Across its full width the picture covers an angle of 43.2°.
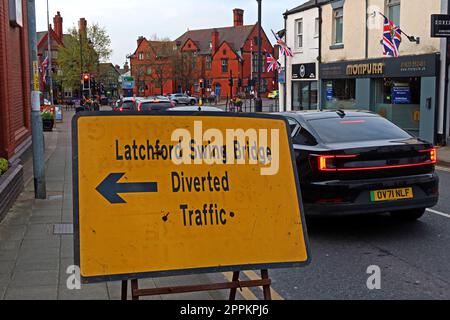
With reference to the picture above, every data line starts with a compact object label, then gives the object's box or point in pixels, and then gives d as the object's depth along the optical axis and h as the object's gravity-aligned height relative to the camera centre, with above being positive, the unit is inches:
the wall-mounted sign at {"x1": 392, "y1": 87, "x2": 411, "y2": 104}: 794.2 -7.3
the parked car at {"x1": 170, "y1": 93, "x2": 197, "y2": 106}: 2773.6 -37.9
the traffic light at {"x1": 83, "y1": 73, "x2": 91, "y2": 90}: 1913.4 +35.2
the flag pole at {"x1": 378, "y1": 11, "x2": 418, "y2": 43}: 748.6 +67.7
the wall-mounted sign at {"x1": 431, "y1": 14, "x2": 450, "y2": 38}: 650.2 +73.5
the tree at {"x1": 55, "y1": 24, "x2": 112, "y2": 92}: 2738.7 +192.6
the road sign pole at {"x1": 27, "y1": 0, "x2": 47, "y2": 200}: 369.4 -30.1
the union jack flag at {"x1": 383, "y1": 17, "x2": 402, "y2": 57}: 754.8 +69.4
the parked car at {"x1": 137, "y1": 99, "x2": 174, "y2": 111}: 780.0 -17.1
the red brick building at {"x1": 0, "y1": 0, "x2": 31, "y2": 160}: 433.1 +5.4
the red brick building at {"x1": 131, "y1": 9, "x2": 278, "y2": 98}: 3572.8 +187.4
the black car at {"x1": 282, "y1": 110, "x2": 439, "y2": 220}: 261.4 -38.4
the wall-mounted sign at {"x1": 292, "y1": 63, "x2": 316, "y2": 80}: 1074.6 +38.4
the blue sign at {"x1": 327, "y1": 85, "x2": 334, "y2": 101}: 1017.4 -3.8
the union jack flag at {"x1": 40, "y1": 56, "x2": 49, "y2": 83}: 1355.8 +56.4
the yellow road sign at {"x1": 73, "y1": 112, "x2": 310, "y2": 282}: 149.6 -28.8
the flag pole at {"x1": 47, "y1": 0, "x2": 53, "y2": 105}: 1696.1 +55.3
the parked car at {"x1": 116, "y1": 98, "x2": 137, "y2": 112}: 978.1 -19.7
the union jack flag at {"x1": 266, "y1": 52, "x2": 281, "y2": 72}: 1218.8 +57.4
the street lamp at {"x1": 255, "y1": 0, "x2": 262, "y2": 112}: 1297.6 -1.4
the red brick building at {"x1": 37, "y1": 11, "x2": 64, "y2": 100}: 3580.2 +345.8
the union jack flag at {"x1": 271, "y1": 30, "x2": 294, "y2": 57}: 1150.3 +88.1
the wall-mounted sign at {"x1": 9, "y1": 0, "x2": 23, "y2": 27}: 509.0 +73.3
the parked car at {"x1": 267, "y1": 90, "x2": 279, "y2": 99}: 2574.3 -23.5
